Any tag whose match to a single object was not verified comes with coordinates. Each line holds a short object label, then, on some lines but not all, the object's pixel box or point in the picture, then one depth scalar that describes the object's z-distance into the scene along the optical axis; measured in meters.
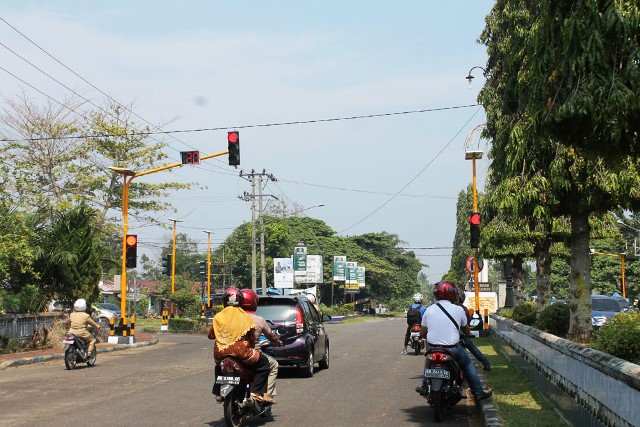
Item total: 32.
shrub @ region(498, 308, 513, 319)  27.19
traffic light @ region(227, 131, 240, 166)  22.77
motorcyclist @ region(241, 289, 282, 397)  9.66
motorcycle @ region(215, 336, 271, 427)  8.87
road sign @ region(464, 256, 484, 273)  30.11
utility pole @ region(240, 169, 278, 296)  47.51
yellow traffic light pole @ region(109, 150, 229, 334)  26.41
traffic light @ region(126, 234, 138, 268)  25.94
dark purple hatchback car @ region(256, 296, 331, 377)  15.47
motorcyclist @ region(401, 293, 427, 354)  20.58
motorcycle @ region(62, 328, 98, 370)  18.12
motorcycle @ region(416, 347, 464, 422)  9.75
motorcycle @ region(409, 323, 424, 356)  22.44
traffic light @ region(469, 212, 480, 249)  25.31
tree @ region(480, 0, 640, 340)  6.17
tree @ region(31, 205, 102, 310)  26.48
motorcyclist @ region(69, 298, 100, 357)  18.44
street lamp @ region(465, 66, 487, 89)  27.39
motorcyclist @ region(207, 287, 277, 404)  9.11
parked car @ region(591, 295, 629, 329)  27.45
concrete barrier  5.97
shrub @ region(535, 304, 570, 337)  18.28
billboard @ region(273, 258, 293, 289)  69.94
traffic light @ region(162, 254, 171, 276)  40.47
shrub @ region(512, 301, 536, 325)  23.08
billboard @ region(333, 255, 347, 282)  80.94
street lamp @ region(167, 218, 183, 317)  53.66
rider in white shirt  10.09
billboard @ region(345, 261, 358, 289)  82.62
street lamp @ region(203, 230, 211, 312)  63.50
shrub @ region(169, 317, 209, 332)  41.09
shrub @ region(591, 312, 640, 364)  9.41
